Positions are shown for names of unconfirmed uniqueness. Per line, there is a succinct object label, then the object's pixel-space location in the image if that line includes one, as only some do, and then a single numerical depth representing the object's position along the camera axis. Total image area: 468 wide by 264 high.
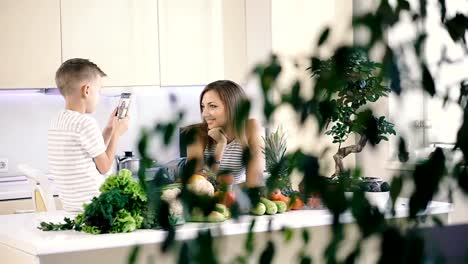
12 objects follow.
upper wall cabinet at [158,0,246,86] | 5.16
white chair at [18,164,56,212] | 4.04
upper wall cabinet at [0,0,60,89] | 4.55
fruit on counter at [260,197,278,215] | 2.70
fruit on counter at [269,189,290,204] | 2.75
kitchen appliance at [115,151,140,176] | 4.98
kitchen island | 2.37
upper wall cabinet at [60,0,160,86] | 4.80
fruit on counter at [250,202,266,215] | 2.55
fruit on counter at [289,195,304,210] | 2.87
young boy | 3.30
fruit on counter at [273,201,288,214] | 2.77
